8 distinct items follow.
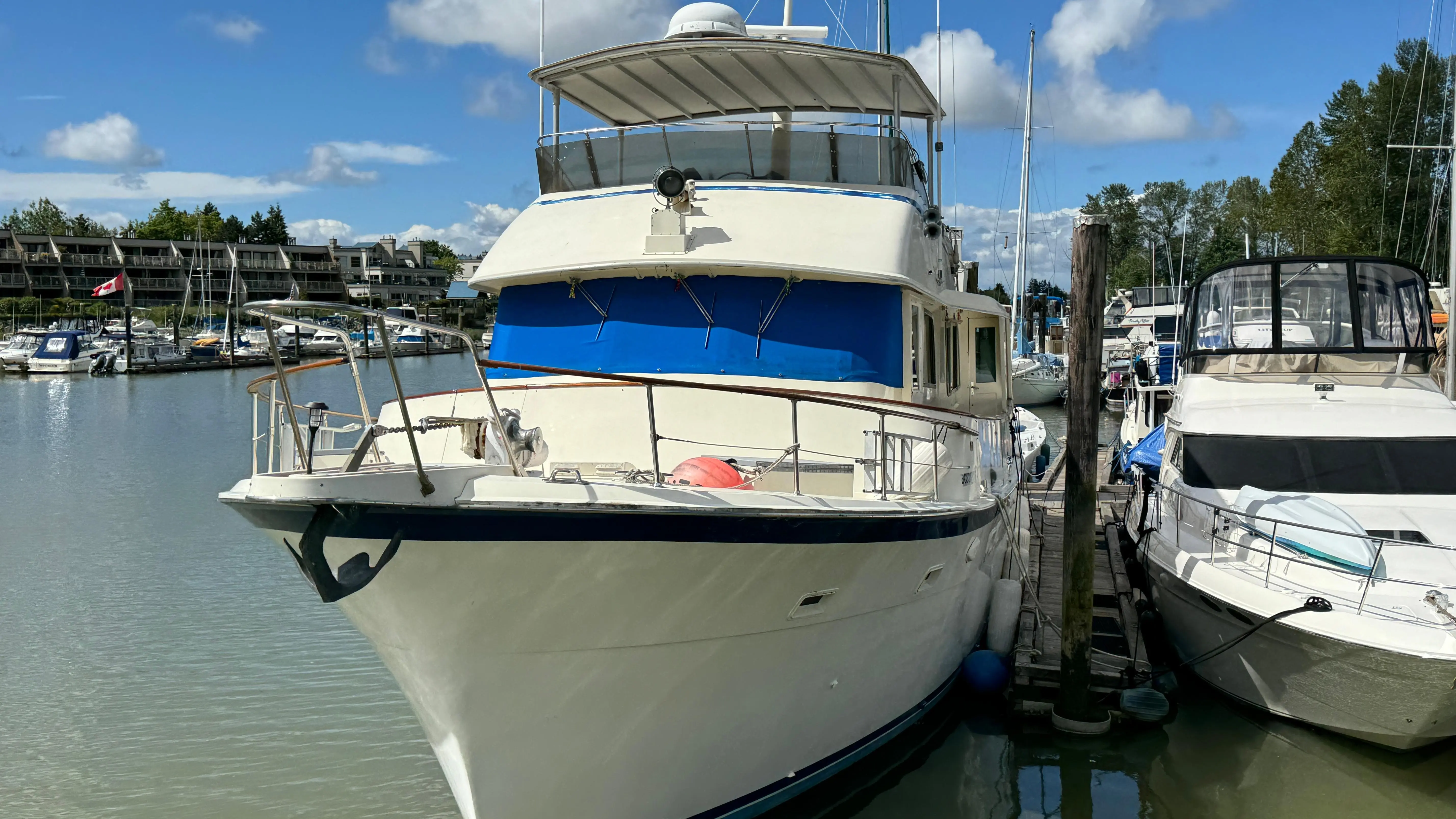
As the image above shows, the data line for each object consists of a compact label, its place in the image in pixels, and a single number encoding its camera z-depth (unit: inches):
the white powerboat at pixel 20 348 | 2156.7
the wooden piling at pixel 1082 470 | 303.6
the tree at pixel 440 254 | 5123.0
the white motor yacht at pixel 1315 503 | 274.2
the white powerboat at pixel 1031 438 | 685.9
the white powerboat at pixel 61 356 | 2100.1
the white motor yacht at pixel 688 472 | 184.5
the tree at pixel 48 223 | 4662.9
